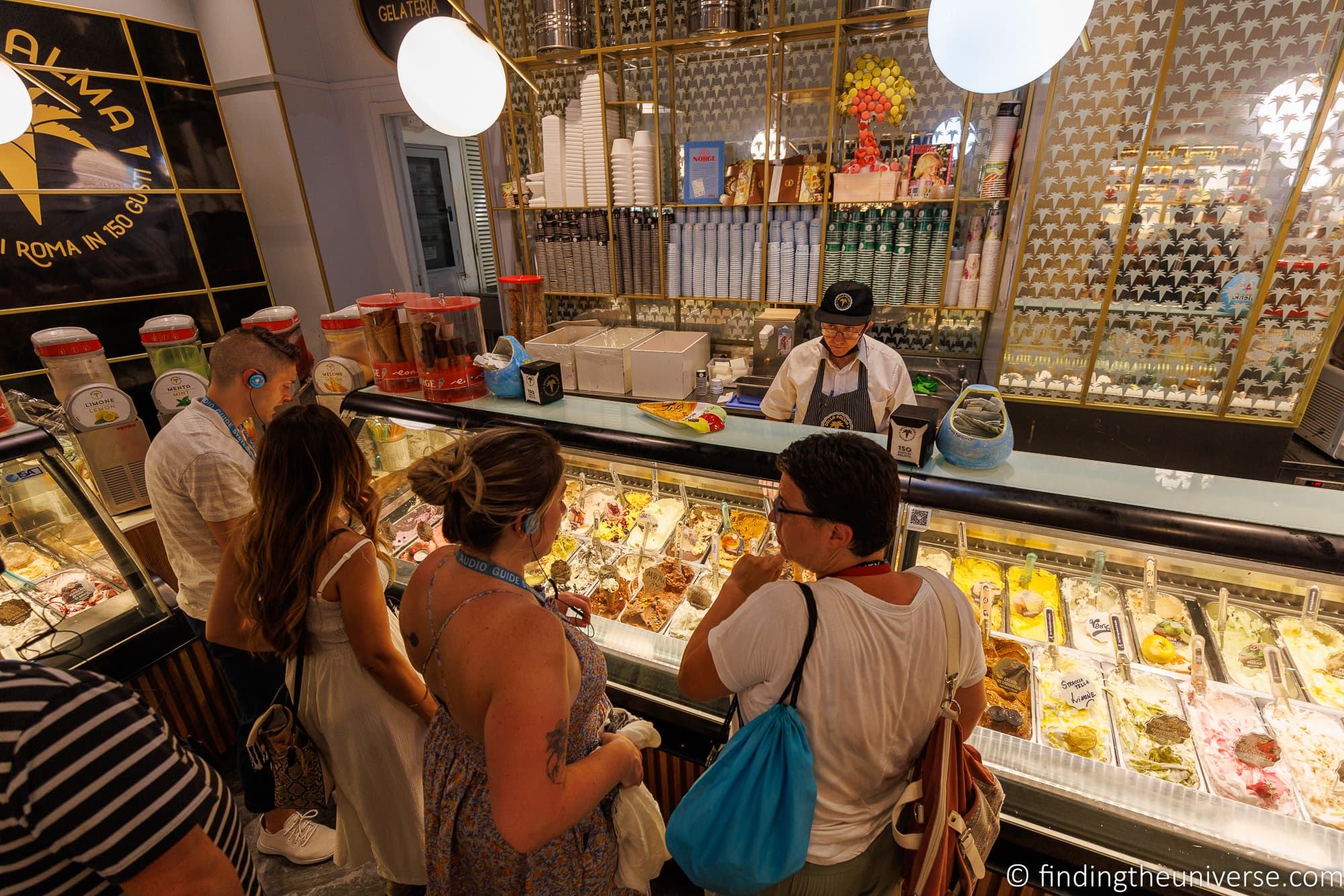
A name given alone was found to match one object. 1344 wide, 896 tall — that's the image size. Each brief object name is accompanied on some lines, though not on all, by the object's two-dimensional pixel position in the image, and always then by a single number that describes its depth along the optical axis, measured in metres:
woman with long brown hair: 1.81
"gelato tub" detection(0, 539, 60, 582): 2.92
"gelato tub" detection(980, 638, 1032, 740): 2.06
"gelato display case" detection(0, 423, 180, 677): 2.62
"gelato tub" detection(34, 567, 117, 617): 2.83
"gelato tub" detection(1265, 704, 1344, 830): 1.77
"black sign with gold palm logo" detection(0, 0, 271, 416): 5.20
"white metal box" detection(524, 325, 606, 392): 5.59
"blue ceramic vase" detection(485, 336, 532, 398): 2.85
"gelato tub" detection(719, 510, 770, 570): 2.81
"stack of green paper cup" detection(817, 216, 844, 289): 5.13
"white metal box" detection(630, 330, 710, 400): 5.25
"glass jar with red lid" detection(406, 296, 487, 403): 2.87
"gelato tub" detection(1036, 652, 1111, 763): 2.00
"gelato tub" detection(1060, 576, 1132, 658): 2.33
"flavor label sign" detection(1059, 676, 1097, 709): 2.12
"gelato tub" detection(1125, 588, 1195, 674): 2.21
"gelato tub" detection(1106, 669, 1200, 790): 1.90
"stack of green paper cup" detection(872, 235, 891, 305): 5.00
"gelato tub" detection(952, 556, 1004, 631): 2.44
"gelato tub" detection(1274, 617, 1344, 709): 2.06
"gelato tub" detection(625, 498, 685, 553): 3.00
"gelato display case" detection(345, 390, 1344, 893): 1.70
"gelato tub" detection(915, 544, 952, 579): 2.57
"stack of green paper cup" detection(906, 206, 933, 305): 4.87
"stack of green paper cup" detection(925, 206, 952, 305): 4.84
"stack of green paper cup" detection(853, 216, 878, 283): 5.02
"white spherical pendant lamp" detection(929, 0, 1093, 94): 2.10
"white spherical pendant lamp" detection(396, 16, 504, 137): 2.91
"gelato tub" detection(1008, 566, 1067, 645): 2.43
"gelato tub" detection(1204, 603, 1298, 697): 2.13
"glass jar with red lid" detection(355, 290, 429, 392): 2.99
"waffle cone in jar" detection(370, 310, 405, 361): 2.99
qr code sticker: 2.02
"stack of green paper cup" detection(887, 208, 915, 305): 4.91
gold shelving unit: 4.90
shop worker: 3.59
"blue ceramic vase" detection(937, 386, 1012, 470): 1.99
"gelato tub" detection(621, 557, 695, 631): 2.62
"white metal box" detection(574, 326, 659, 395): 5.40
